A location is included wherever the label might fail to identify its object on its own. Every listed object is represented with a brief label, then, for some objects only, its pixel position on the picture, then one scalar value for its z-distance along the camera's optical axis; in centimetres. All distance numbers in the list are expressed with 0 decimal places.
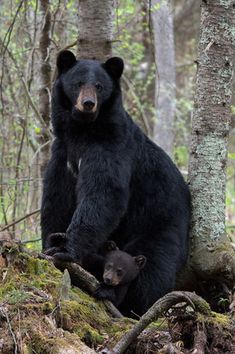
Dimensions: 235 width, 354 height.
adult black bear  1140
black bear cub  1037
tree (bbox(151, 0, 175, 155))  3250
